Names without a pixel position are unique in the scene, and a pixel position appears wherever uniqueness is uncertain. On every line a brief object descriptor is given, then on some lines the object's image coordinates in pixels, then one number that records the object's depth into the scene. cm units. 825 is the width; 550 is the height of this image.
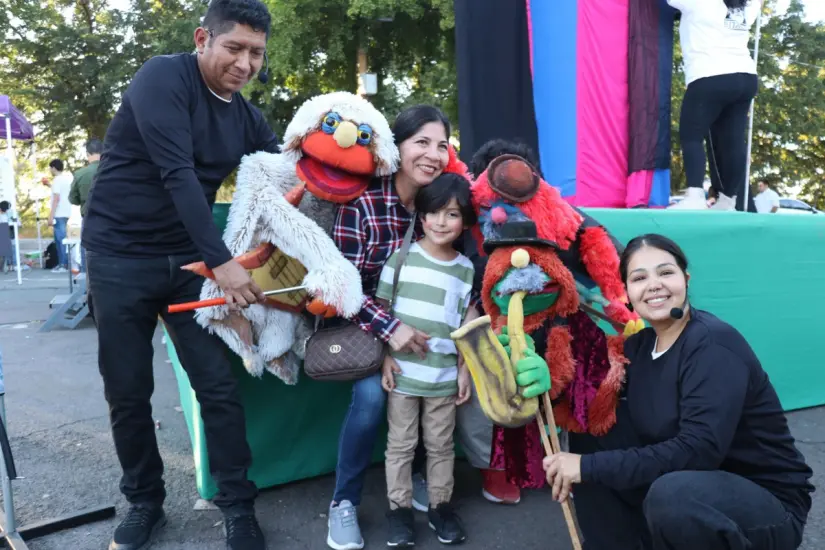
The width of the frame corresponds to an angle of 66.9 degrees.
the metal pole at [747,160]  406
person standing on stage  345
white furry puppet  190
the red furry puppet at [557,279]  178
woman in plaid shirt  204
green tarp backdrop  241
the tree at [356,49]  1087
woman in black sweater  142
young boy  201
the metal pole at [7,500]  202
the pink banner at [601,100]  404
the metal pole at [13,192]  756
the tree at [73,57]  1527
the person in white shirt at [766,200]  1168
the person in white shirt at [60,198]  870
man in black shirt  176
